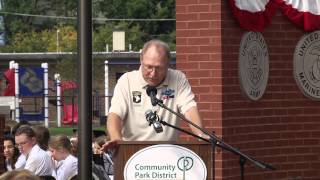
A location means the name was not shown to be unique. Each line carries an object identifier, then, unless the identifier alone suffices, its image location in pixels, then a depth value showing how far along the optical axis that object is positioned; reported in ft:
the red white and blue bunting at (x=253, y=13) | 41.35
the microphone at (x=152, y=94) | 27.56
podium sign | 27.77
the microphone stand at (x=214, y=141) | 27.09
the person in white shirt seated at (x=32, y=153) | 47.44
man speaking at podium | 30.00
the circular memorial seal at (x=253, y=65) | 42.04
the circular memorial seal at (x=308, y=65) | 44.89
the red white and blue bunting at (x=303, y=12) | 44.44
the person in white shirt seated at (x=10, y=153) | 54.75
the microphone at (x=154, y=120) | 27.30
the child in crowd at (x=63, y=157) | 46.83
